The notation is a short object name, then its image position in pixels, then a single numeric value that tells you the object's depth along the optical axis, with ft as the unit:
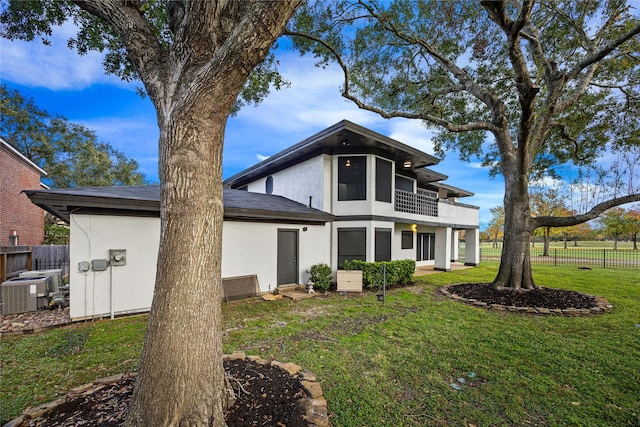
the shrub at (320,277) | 30.58
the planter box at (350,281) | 29.99
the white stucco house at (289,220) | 19.53
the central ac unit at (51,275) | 23.62
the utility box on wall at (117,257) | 20.04
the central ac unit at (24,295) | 20.90
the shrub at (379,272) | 31.14
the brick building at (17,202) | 39.42
